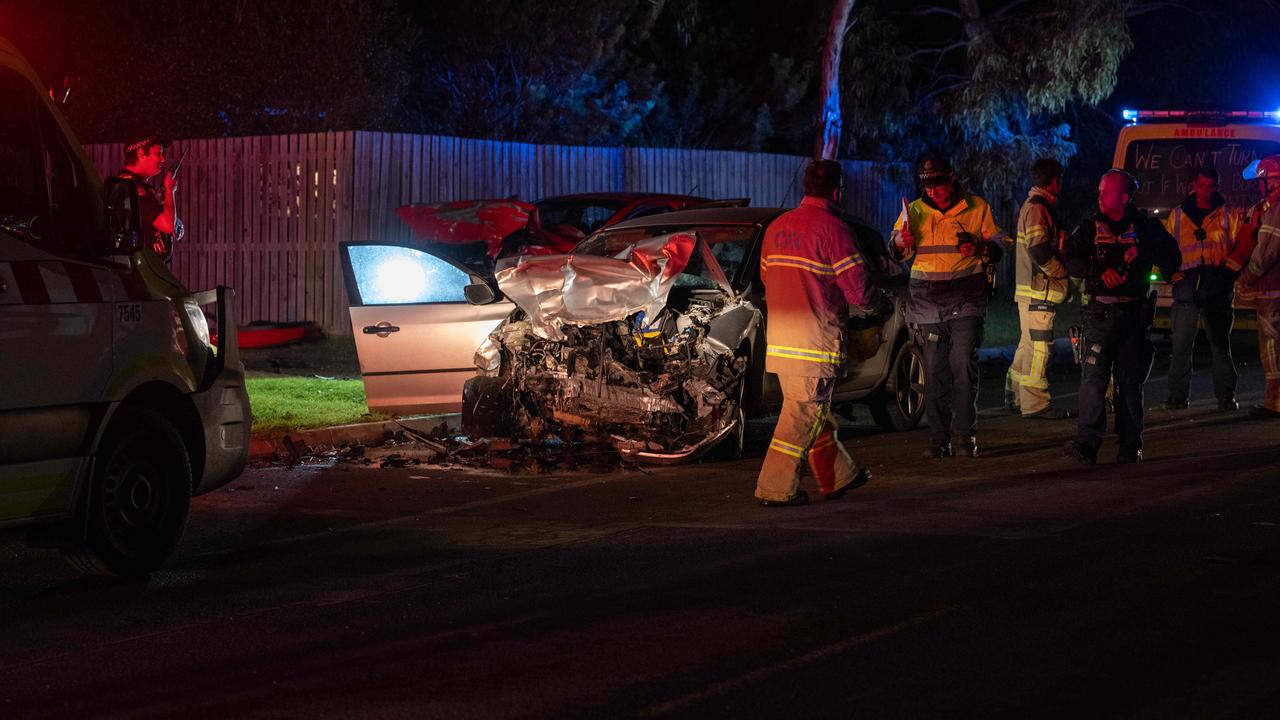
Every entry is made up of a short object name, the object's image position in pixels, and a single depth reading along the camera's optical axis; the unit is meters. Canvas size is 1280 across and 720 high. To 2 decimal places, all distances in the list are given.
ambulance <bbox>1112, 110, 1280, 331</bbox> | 17.61
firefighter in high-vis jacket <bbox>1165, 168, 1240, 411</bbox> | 12.81
